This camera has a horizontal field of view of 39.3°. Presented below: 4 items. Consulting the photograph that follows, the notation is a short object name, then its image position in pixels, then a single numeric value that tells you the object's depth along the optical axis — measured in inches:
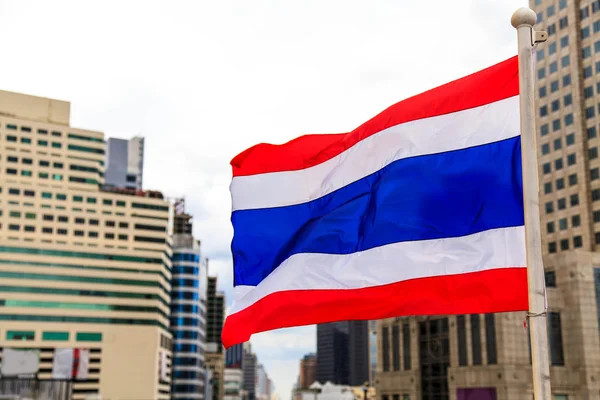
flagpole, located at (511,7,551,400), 346.0
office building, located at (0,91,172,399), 6535.4
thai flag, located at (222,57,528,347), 416.5
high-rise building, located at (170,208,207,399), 7785.4
